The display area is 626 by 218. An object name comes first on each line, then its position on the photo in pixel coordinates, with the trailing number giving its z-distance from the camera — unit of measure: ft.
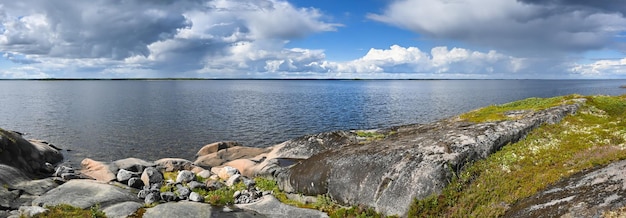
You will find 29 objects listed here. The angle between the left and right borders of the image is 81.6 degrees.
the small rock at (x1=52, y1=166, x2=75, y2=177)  108.87
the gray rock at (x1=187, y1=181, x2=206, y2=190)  94.20
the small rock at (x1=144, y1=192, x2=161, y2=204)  80.25
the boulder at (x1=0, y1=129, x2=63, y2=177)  104.09
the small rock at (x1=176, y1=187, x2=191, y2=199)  86.90
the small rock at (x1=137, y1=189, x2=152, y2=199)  86.48
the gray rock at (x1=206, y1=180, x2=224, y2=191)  96.19
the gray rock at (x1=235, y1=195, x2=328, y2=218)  73.77
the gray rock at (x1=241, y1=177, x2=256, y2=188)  95.35
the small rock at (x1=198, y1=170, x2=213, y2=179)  112.06
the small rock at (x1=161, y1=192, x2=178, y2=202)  83.05
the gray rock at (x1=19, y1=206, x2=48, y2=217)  67.71
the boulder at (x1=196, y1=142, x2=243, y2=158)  156.15
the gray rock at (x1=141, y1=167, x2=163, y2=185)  102.58
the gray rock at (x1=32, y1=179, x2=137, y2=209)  76.02
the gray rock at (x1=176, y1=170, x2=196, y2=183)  102.33
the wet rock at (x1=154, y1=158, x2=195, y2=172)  123.21
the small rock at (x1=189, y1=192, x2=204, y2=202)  83.82
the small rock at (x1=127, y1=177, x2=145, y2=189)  99.09
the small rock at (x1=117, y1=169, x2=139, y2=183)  103.40
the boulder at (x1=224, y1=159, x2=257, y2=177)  121.79
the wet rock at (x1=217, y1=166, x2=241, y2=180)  109.19
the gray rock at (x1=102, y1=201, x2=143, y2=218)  71.18
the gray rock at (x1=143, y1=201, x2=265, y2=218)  70.29
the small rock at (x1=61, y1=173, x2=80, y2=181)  99.96
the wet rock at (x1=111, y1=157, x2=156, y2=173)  118.21
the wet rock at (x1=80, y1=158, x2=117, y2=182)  111.55
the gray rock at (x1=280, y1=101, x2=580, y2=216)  70.38
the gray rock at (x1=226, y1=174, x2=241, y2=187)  98.73
